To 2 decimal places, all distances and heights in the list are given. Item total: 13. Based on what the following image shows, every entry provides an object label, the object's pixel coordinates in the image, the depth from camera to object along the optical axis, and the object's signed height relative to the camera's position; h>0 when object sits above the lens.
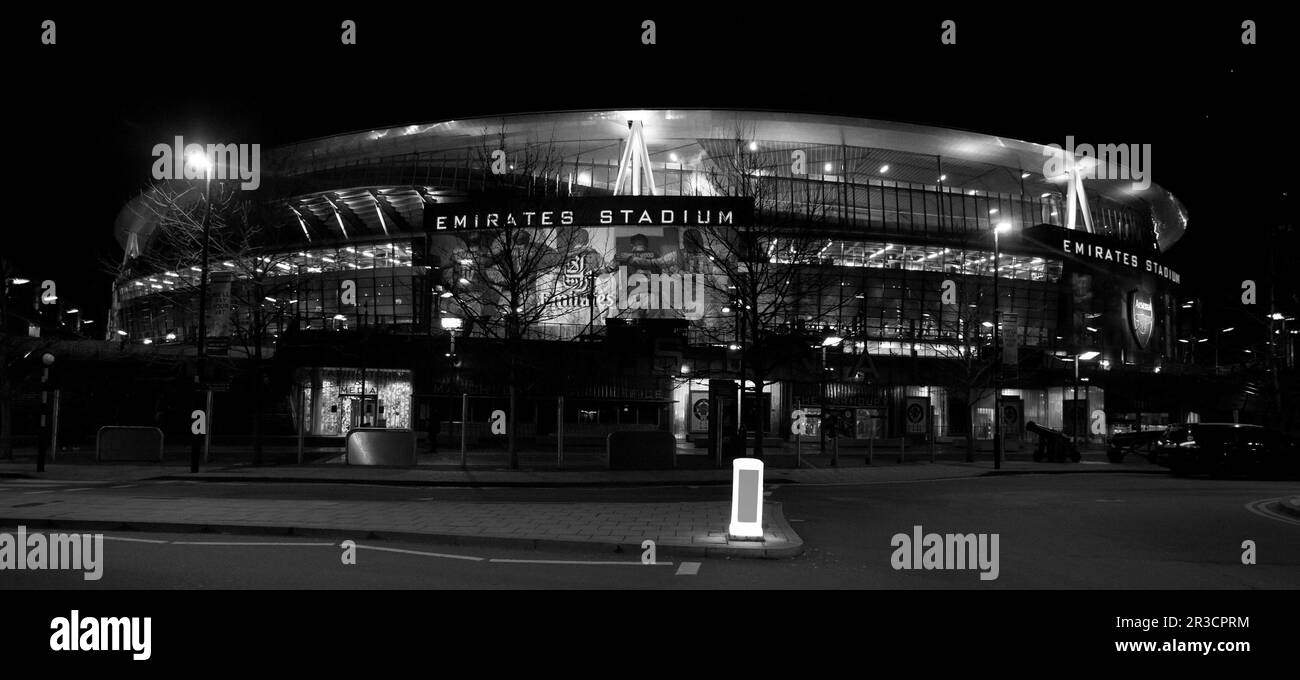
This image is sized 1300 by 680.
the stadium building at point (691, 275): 41.69 +6.63
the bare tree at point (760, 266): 25.52 +3.62
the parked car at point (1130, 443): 30.59 -2.70
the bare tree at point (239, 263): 24.28 +3.95
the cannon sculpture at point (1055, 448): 29.95 -2.66
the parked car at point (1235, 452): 23.47 -2.25
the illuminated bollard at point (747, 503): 10.13 -1.57
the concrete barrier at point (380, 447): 23.62 -1.99
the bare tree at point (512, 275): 24.70 +3.34
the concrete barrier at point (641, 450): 24.16 -2.17
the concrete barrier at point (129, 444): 24.25 -1.90
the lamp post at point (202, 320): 20.17 +1.64
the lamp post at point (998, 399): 26.23 -0.79
